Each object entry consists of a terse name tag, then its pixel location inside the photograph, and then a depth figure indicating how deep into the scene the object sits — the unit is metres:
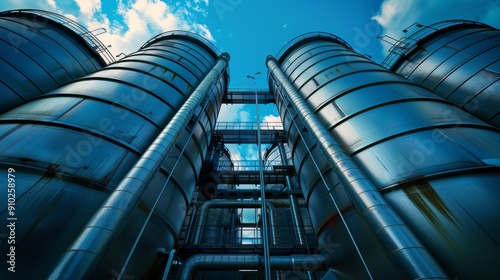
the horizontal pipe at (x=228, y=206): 8.77
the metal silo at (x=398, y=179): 3.19
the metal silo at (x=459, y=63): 6.25
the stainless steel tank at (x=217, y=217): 10.66
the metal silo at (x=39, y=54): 5.88
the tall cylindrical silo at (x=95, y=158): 3.35
